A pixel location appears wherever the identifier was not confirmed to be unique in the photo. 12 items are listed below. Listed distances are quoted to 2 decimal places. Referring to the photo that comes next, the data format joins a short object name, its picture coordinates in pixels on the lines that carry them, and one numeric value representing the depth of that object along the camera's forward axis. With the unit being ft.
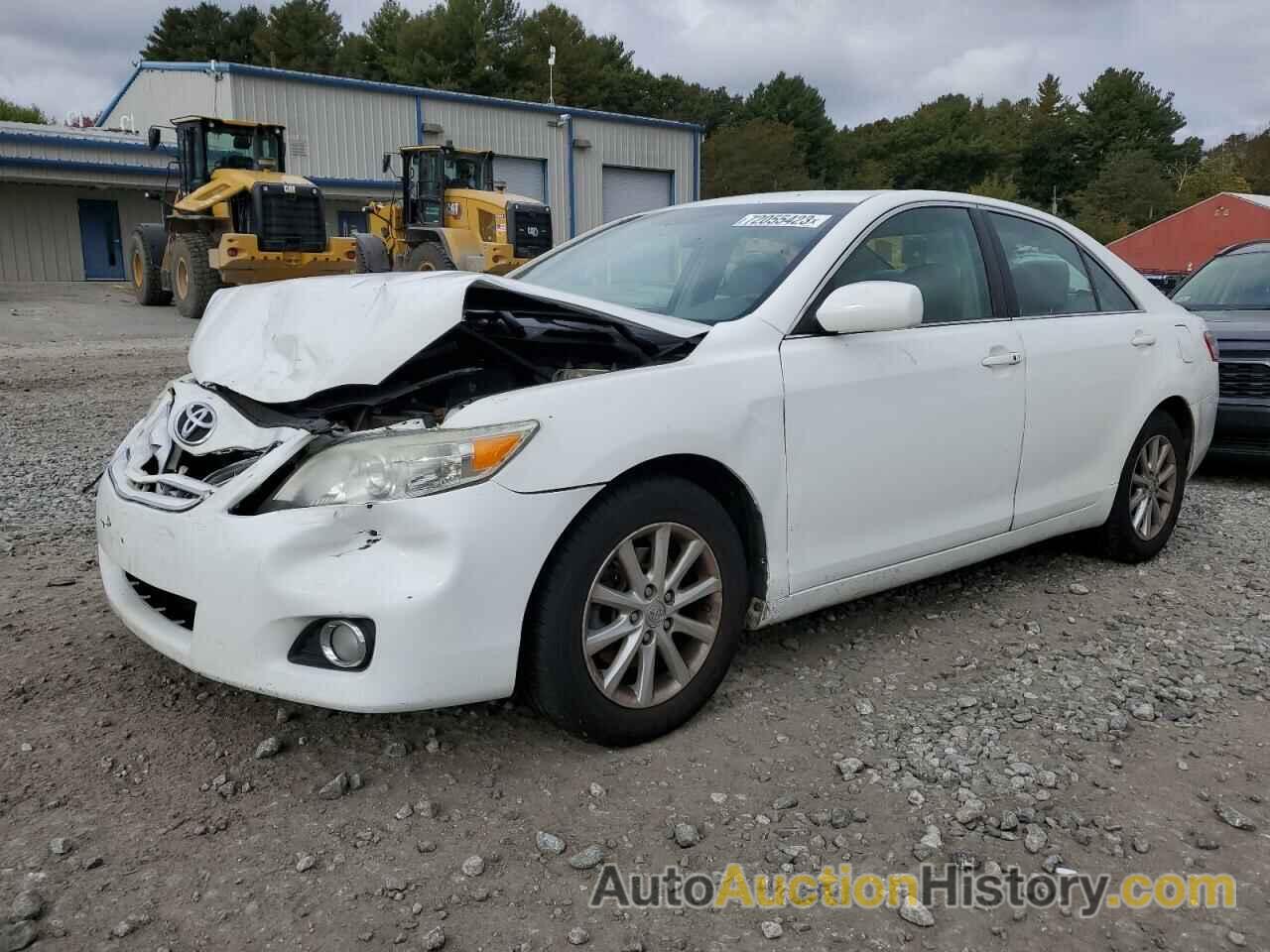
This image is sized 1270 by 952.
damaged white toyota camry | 8.07
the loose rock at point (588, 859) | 7.70
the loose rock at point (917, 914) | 7.15
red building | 102.32
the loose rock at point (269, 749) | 9.08
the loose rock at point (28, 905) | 6.96
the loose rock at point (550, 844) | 7.87
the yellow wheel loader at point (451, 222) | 57.06
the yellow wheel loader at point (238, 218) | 51.03
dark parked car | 20.13
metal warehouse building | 86.89
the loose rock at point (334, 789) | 8.50
